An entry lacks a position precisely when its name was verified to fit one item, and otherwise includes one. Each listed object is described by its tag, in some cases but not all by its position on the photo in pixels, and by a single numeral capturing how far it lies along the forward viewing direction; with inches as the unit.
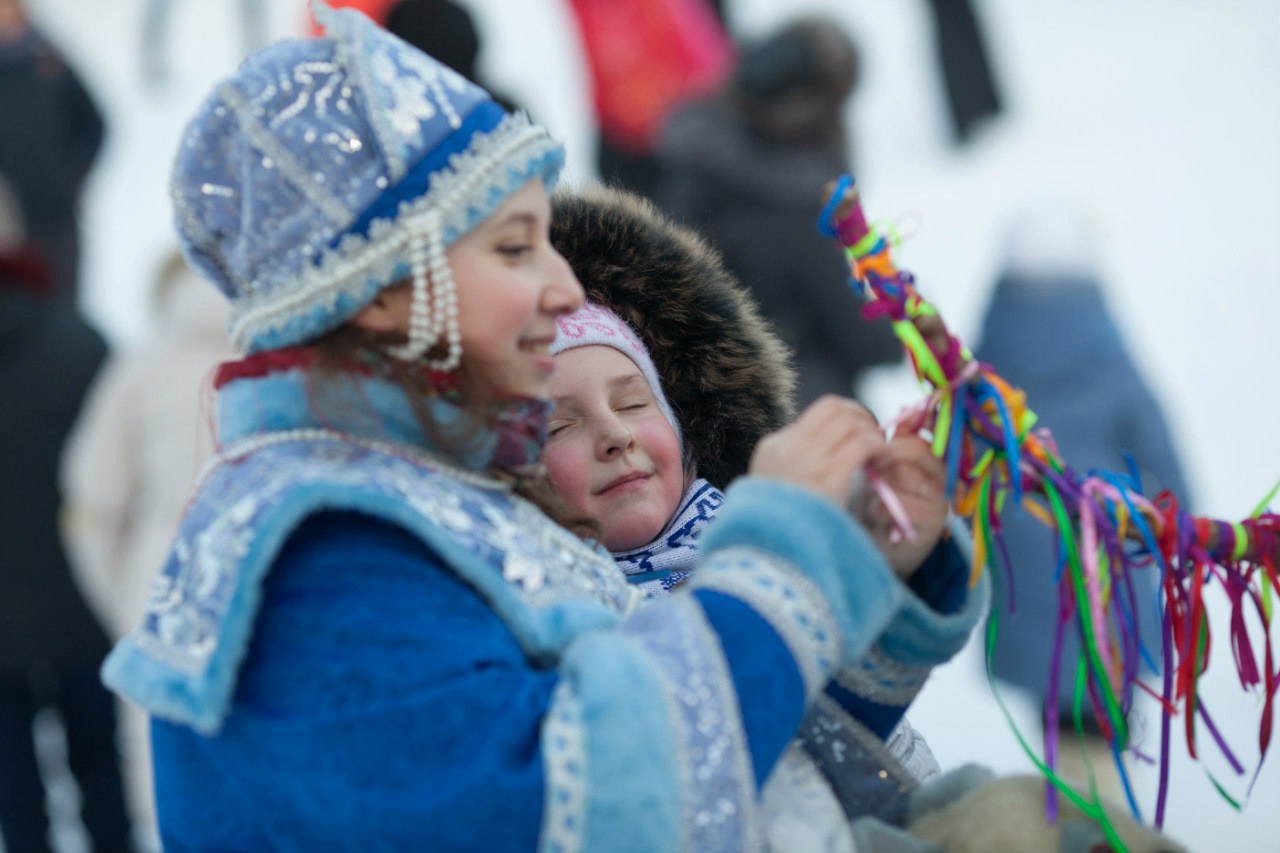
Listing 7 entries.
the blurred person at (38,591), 323.3
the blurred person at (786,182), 315.9
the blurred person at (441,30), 287.0
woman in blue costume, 98.0
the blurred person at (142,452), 296.7
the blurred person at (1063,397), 310.8
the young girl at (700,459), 117.4
